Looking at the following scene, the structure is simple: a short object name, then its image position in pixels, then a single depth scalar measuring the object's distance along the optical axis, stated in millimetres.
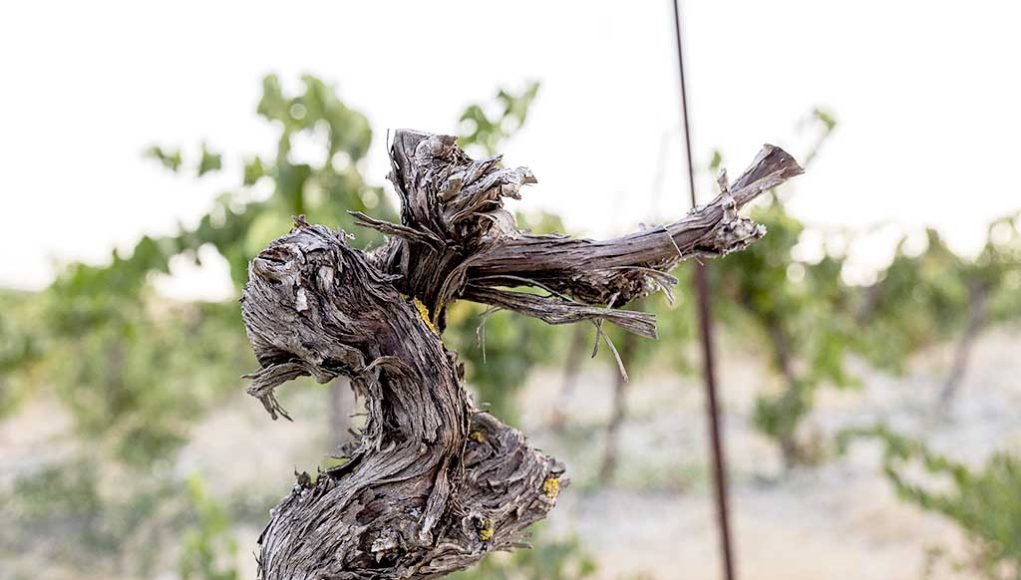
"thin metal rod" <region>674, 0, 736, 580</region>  1522
